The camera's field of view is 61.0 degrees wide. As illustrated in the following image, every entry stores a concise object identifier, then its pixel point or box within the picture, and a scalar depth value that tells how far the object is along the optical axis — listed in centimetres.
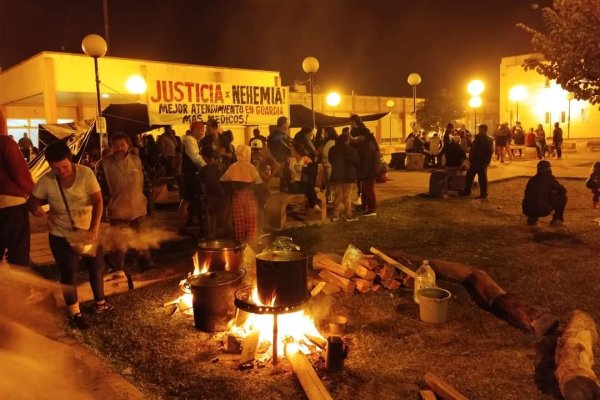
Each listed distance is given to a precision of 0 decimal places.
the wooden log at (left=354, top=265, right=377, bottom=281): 609
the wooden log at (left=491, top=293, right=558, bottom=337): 472
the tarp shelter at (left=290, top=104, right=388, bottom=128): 1545
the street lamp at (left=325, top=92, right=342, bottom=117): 2406
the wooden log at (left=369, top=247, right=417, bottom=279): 607
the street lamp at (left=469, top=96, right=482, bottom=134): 2312
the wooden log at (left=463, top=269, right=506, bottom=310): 549
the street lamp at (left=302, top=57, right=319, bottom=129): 1459
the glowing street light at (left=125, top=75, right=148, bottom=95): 1389
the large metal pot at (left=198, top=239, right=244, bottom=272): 561
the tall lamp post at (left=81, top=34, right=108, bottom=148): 1048
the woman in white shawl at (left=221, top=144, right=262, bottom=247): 768
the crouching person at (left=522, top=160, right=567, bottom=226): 902
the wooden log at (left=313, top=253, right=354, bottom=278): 611
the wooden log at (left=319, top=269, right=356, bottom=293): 603
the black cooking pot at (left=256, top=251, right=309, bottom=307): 439
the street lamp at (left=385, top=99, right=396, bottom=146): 3743
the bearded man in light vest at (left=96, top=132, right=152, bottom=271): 657
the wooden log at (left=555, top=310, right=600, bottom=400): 343
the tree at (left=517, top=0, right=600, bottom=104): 885
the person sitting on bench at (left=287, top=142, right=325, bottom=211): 990
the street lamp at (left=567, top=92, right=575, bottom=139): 3575
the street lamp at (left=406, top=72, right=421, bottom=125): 2448
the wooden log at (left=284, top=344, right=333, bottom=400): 365
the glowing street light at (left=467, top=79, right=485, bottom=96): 2272
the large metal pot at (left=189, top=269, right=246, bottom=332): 498
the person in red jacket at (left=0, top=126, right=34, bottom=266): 536
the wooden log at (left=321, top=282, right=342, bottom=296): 586
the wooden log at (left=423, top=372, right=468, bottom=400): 354
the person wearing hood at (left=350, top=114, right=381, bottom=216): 1036
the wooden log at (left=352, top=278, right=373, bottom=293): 605
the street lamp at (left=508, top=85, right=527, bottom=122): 3241
